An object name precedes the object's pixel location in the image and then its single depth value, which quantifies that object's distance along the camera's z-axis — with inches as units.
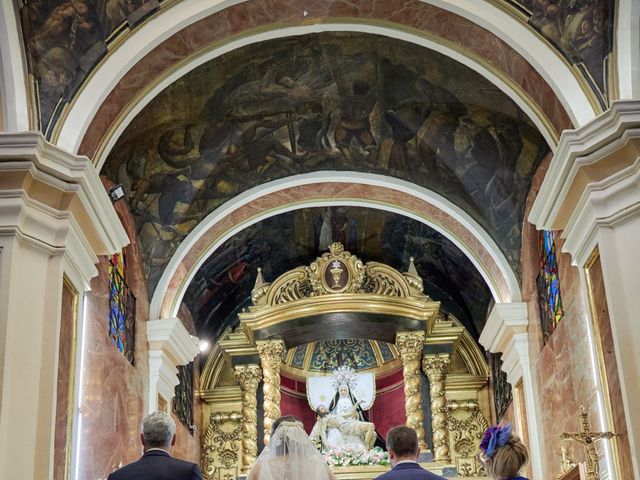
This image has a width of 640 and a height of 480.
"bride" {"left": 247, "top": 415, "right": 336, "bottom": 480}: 243.6
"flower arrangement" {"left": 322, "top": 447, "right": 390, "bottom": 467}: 596.7
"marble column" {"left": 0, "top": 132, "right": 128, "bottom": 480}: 309.9
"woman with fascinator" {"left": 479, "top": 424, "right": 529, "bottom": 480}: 191.3
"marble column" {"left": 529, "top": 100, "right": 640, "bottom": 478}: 314.3
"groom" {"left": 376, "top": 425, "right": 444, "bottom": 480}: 203.9
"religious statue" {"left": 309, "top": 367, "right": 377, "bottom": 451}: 622.2
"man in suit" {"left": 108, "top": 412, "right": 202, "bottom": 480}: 201.3
